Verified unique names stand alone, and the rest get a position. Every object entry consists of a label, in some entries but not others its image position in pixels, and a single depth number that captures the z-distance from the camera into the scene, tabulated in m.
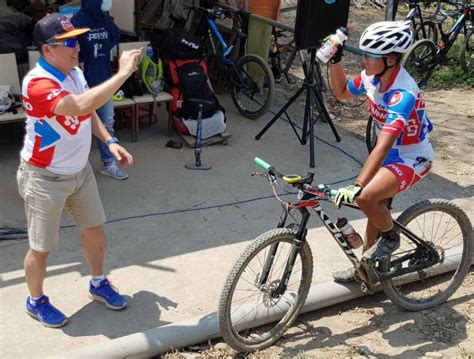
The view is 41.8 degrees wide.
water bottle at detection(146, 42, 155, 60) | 6.50
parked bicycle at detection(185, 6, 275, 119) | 7.13
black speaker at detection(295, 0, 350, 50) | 6.13
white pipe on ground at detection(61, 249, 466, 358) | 3.25
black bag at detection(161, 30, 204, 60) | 6.38
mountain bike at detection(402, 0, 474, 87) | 9.34
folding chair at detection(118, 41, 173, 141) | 6.22
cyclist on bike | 3.43
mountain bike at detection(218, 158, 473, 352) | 3.42
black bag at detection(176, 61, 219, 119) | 6.36
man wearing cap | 3.04
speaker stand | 6.17
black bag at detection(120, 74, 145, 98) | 6.25
